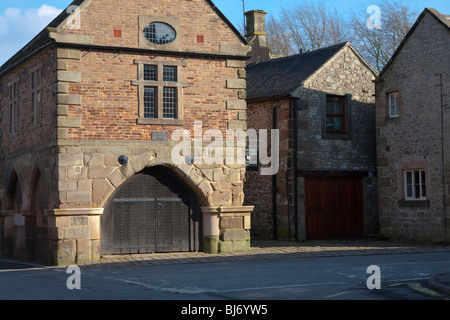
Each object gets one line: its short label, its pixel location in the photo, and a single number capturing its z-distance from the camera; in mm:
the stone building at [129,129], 18766
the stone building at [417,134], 23078
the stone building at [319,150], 25172
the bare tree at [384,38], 36812
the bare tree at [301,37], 40456
